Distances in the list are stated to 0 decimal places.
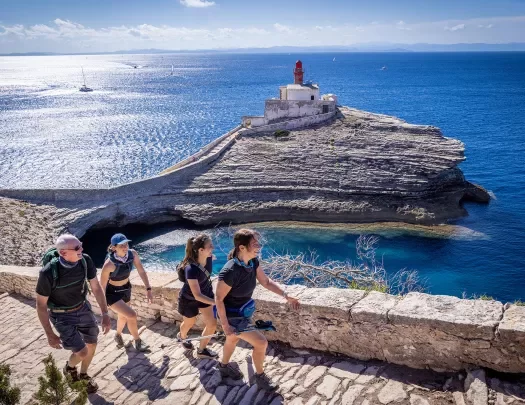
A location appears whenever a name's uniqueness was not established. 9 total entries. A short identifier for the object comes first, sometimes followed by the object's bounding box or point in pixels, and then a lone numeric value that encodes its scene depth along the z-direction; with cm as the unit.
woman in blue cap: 602
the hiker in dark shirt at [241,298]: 493
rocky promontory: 3269
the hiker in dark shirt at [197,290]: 557
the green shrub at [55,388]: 368
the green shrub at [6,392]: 357
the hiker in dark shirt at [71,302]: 507
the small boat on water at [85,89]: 12319
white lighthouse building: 4697
